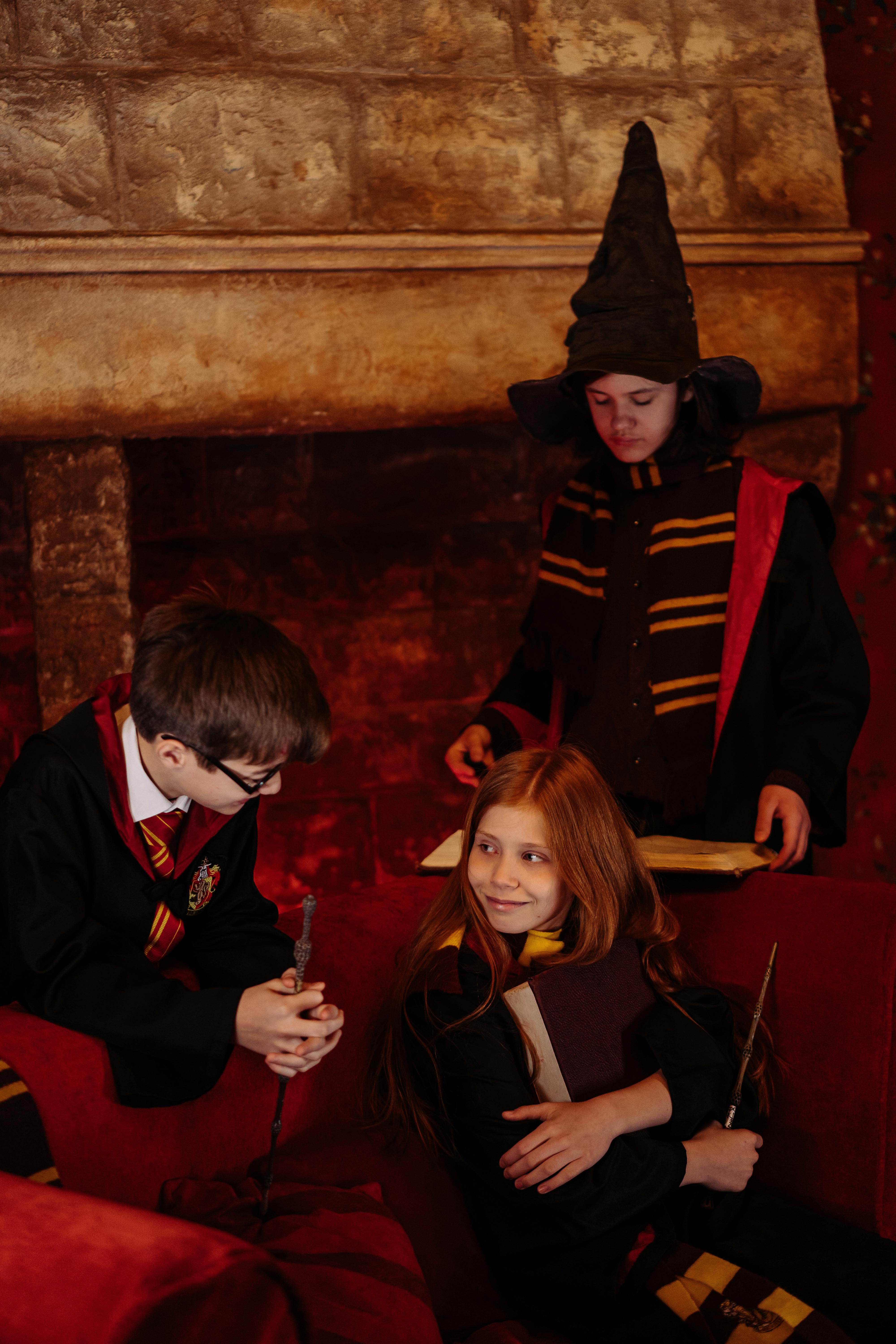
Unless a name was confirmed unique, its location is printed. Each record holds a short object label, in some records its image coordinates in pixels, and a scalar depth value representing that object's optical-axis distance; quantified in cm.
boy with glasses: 131
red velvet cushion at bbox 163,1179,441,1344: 104
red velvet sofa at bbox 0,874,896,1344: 132
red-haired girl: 136
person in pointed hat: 194
